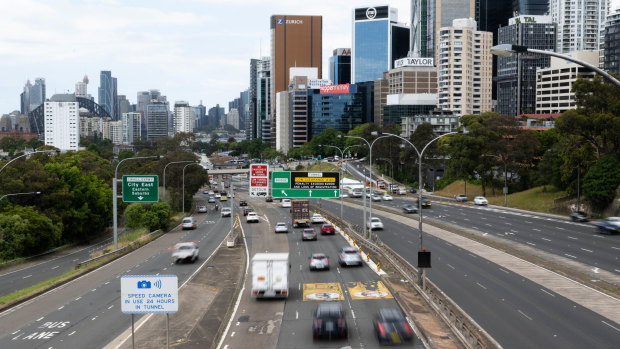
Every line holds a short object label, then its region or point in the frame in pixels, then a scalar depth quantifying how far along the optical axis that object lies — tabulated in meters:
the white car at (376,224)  67.74
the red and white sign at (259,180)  55.69
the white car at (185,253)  49.03
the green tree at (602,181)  67.69
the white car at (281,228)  68.62
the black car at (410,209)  85.07
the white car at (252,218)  82.69
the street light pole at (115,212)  51.96
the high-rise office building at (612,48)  182.50
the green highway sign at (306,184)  59.12
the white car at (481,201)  93.12
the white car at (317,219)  77.12
